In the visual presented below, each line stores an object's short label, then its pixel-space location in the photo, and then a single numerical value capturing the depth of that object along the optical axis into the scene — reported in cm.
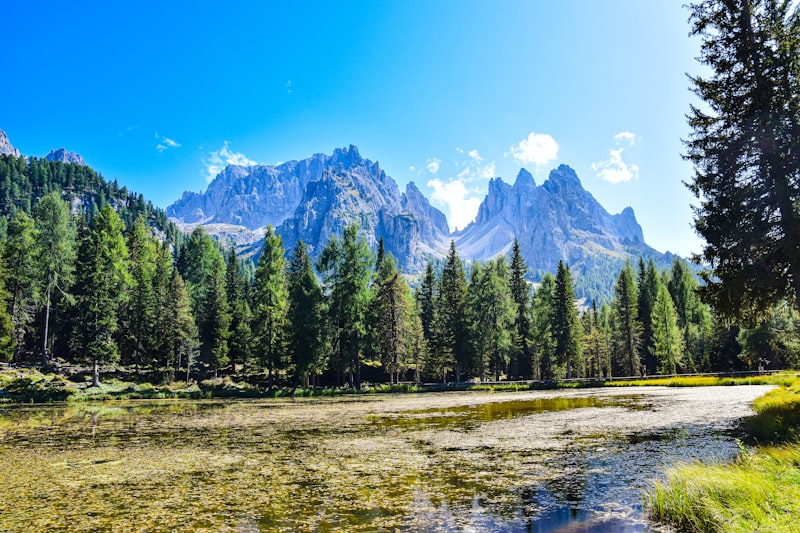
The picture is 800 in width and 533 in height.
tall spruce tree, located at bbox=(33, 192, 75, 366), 5244
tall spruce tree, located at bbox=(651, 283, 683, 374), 7400
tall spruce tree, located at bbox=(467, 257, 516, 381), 6311
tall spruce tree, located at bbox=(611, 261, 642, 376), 7185
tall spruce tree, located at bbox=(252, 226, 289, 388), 5234
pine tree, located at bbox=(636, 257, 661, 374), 7988
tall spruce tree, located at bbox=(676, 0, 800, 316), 1853
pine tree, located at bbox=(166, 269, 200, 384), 6006
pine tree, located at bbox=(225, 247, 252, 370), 6675
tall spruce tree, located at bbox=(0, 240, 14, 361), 4850
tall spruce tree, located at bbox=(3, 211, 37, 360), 5694
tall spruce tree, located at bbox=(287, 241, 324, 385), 5156
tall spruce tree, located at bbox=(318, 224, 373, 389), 5459
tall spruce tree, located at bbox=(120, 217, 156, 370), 6231
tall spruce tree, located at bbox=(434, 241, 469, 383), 6372
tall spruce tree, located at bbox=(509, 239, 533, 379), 7112
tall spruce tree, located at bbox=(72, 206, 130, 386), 4534
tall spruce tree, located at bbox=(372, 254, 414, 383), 5806
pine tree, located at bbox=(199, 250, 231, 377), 6662
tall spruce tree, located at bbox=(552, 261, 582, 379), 6488
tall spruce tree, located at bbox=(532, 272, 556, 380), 6988
